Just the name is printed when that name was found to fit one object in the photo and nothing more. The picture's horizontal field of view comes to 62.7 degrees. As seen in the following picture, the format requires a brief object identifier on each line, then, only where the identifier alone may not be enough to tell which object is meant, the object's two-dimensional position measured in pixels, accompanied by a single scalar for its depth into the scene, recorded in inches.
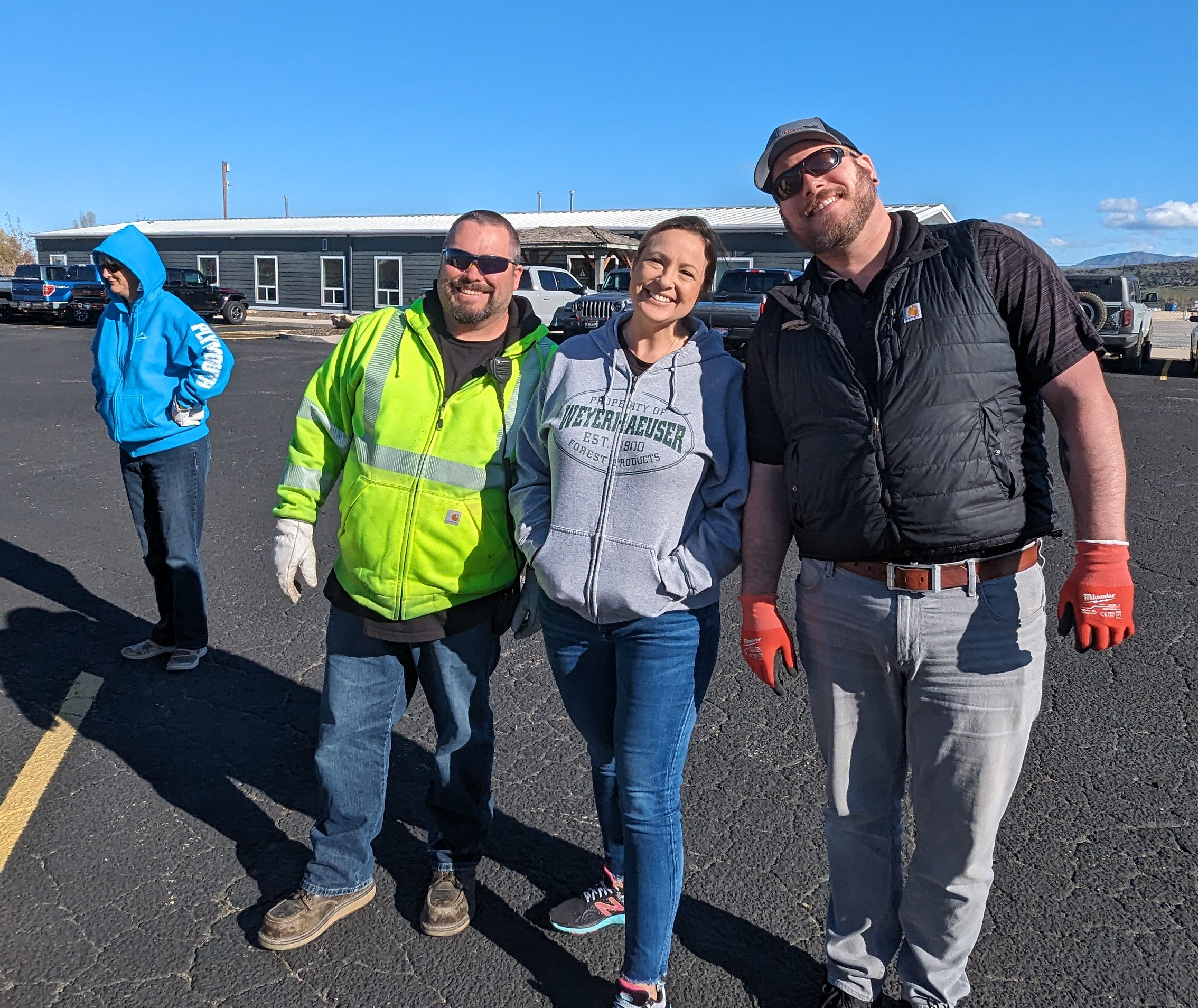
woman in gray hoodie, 92.8
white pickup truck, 960.9
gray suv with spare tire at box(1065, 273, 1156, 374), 717.9
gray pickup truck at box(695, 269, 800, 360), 668.7
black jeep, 1111.0
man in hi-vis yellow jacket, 105.4
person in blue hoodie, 174.7
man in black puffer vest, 84.6
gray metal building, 1176.8
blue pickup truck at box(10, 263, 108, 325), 1058.1
